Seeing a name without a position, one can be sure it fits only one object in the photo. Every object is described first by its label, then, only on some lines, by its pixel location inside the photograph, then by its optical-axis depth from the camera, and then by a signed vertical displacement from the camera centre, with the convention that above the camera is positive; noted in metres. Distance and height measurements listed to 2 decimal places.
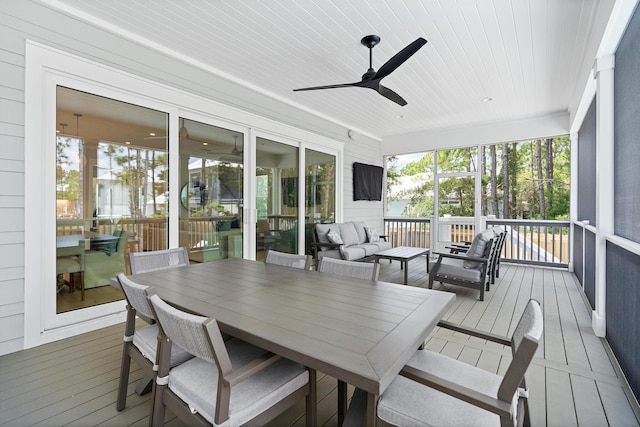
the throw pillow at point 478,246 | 3.99 -0.44
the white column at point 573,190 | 5.41 +0.41
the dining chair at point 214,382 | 1.09 -0.73
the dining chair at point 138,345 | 1.51 -0.73
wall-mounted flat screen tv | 6.77 +0.74
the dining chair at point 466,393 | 0.97 -0.72
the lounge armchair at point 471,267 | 3.86 -0.74
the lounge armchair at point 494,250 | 4.36 -0.59
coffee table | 4.55 -0.67
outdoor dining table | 1.04 -0.48
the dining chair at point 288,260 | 2.48 -0.41
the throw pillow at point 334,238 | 5.22 -0.44
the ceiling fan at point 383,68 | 2.53 +1.36
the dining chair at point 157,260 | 2.37 -0.40
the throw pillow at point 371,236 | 6.20 -0.48
